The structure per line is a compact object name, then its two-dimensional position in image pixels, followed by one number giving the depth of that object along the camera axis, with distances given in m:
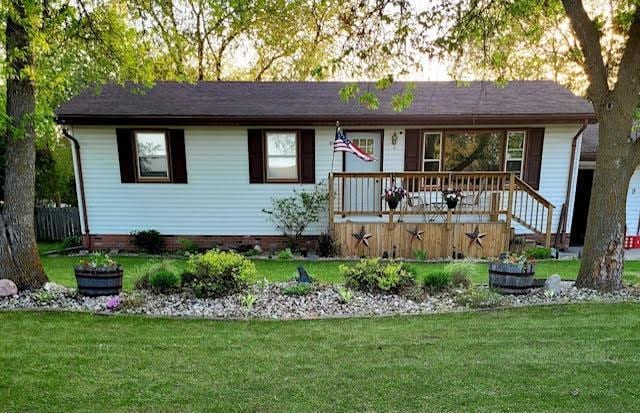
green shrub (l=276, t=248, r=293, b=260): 8.36
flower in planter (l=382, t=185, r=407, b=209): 7.99
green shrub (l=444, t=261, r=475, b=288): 5.14
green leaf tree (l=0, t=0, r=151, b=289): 4.49
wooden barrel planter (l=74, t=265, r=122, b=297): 4.62
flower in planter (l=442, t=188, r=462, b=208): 7.97
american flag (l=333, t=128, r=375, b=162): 7.84
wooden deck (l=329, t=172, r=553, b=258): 8.25
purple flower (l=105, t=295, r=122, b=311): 4.33
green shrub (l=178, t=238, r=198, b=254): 9.08
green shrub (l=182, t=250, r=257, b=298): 4.66
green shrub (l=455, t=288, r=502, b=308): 4.42
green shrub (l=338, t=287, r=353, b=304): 4.53
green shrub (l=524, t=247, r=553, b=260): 8.14
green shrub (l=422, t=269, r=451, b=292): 4.94
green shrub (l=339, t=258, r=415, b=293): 4.84
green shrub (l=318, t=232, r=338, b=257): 8.44
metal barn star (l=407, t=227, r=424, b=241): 8.26
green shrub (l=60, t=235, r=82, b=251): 9.76
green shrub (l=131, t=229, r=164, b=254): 9.13
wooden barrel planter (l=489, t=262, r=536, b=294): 4.68
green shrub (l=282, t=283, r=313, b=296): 4.80
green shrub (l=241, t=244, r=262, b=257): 8.87
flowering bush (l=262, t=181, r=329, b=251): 9.02
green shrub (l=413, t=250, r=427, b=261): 8.12
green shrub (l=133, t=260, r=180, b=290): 4.99
